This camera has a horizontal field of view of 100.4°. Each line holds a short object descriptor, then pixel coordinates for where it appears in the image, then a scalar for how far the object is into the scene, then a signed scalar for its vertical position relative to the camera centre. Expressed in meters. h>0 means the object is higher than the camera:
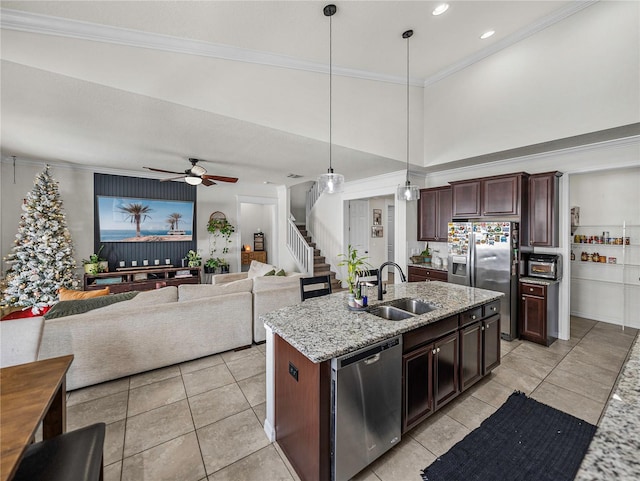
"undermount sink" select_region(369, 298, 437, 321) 2.41 -0.70
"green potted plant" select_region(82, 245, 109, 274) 5.42 -0.55
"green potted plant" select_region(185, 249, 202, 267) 6.53 -0.54
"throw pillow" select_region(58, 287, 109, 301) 3.20 -0.70
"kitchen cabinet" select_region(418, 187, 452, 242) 5.12 +0.43
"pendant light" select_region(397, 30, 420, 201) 3.35 +0.56
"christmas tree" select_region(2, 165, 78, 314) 4.44 -0.26
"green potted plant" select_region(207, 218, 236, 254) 6.93 +0.18
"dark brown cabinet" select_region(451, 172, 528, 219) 4.01 +0.62
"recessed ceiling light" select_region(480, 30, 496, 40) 3.63 +2.76
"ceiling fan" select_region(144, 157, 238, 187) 4.51 +1.06
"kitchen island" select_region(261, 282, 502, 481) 1.60 -0.90
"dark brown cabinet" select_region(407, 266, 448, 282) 4.85 -0.75
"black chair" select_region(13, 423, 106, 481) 1.08 -0.96
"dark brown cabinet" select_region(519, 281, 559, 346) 3.73 -1.12
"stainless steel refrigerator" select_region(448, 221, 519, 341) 3.88 -0.39
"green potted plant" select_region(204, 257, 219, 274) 6.67 -0.73
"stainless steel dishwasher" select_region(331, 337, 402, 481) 1.58 -1.09
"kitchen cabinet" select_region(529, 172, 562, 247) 3.86 +0.37
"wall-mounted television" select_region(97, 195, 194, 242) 5.86 +0.42
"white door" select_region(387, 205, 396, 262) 8.61 +0.29
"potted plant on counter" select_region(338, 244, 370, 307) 2.27 -0.43
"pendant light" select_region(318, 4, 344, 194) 2.75 +0.59
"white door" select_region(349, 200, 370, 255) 7.37 +0.31
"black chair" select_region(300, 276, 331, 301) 2.82 -0.56
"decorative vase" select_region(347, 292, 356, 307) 2.29 -0.56
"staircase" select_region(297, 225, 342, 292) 6.99 -0.89
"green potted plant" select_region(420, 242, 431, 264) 5.65 -0.43
